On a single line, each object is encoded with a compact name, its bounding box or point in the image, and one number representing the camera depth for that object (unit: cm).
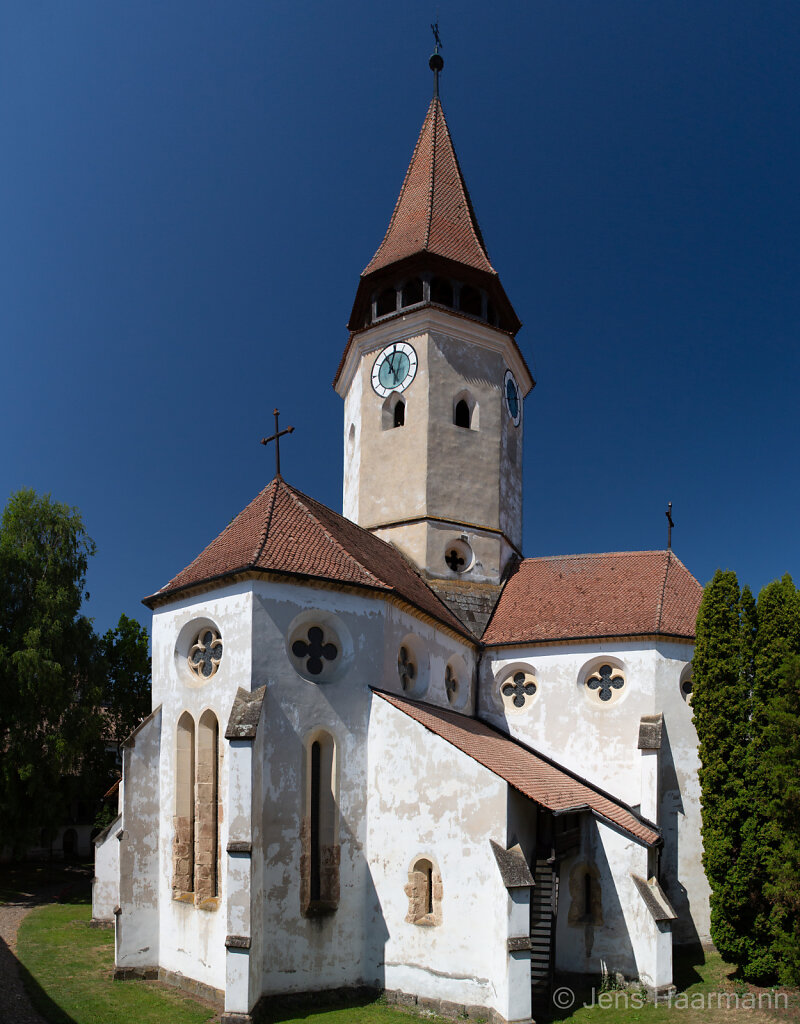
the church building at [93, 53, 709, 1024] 1559
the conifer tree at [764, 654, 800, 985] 1602
